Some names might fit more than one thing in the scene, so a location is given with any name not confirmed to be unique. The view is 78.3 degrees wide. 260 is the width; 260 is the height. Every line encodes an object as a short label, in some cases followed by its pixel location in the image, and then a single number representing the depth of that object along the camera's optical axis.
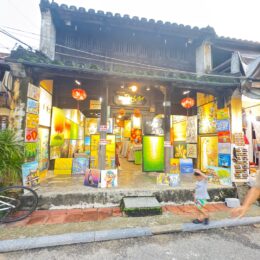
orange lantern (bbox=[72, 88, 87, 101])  6.75
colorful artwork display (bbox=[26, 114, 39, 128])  5.43
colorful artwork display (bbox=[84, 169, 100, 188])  5.89
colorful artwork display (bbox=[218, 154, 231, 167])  6.46
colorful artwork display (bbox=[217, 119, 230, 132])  6.69
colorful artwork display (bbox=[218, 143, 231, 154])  6.52
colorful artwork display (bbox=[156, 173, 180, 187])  6.11
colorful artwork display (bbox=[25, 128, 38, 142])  5.36
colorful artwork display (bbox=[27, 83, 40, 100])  5.46
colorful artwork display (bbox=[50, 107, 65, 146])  8.02
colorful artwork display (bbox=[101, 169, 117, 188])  5.88
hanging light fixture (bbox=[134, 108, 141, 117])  10.34
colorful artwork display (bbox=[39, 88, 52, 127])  6.88
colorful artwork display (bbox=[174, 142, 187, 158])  9.84
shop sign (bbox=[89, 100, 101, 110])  10.23
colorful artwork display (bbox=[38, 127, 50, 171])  6.90
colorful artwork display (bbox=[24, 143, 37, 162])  5.24
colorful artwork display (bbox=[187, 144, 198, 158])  9.00
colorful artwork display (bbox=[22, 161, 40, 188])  5.12
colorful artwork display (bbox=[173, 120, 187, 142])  9.90
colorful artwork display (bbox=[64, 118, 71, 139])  9.34
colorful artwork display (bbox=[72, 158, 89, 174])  7.84
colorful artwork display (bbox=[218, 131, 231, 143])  6.57
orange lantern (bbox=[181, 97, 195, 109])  7.43
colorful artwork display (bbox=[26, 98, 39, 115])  5.44
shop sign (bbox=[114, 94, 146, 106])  10.05
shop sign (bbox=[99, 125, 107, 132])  6.26
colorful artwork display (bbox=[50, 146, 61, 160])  8.19
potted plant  4.51
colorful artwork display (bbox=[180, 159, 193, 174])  7.61
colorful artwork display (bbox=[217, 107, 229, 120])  6.77
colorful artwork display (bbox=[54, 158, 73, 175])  7.89
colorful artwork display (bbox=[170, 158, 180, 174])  7.22
